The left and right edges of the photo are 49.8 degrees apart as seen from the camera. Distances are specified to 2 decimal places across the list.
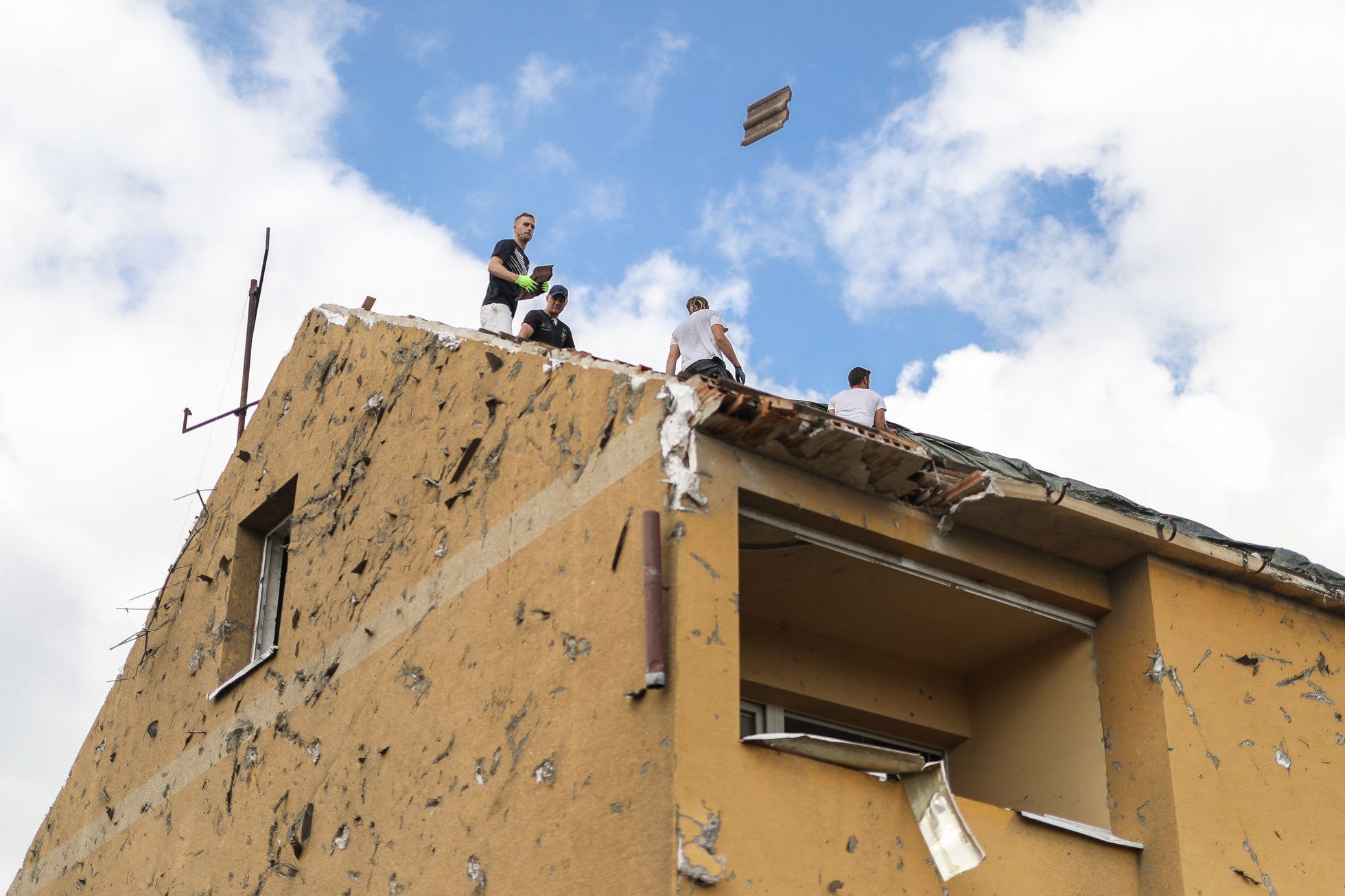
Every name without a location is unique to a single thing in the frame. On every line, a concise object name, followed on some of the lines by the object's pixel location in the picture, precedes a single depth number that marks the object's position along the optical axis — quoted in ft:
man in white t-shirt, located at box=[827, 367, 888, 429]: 35.55
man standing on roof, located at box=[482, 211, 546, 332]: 35.35
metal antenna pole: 47.03
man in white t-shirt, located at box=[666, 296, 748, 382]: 35.42
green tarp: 27.20
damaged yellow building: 22.02
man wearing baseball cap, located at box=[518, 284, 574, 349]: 35.19
